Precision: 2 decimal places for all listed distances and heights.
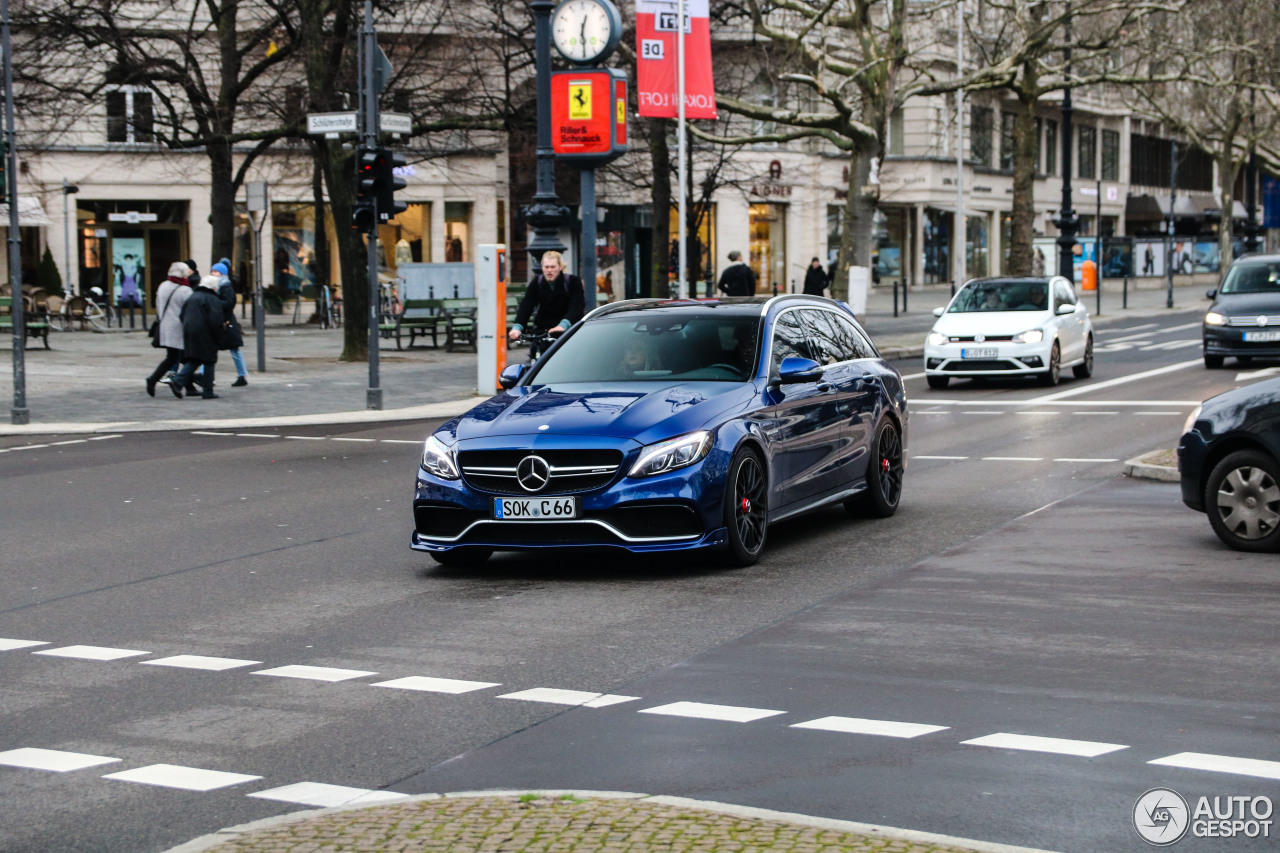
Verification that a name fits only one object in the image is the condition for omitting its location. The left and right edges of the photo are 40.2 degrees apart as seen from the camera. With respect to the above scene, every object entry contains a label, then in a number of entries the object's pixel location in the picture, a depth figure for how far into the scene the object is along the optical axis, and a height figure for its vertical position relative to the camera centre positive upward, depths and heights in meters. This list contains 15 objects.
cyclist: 19.78 -0.10
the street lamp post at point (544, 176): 24.36 +1.61
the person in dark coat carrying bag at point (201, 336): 23.10 -0.56
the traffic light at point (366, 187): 21.83 +1.31
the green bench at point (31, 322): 34.12 -0.54
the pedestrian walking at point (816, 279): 39.59 +0.20
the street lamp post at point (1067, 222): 46.22 +1.69
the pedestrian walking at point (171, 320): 23.64 -0.35
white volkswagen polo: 24.20 -0.65
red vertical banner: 27.25 +3.64
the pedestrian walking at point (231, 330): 24.59 -0.53
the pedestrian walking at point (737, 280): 29.89 +0.15
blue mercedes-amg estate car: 9.51 -0.86
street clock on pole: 24.91 +3.71
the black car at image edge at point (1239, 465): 10.30 -1.08
